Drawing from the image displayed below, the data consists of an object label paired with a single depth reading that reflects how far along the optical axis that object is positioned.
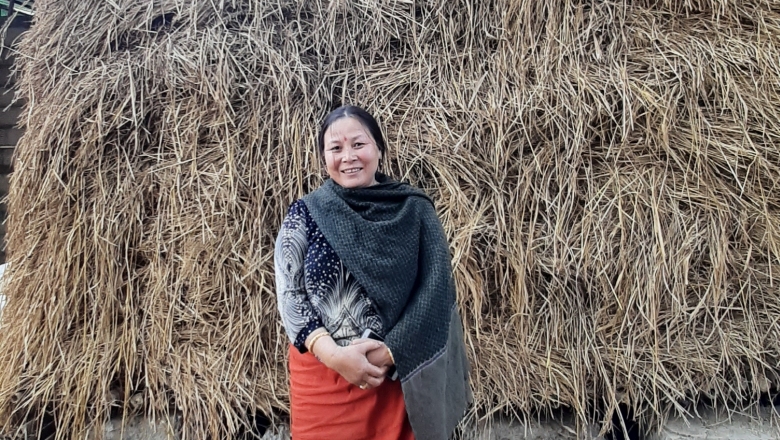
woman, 1.21
